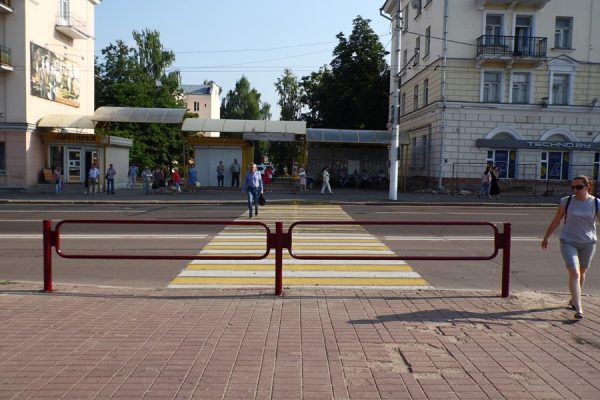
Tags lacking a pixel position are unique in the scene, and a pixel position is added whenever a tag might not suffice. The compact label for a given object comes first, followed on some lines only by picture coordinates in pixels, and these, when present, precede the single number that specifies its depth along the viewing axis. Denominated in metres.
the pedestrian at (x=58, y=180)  27.39
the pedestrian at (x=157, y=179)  29.85
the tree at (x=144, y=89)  50.94
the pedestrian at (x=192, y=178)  29.45
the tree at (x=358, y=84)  48.59
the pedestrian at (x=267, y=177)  31.39
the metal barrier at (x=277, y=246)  6.75
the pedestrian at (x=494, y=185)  27.78
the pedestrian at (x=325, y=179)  29.05
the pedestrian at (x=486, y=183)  27.66
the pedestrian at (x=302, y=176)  30.32
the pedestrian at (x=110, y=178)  27.66
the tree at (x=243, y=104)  78.69
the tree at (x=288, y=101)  69.19
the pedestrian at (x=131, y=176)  31.97
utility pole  24.81
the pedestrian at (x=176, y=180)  28.80
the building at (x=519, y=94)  30.98
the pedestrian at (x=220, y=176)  31.06
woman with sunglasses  6.20
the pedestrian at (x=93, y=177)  27.36
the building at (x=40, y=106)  29.67
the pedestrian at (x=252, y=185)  17.34
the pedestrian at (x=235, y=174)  31.07
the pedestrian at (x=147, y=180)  28.49
